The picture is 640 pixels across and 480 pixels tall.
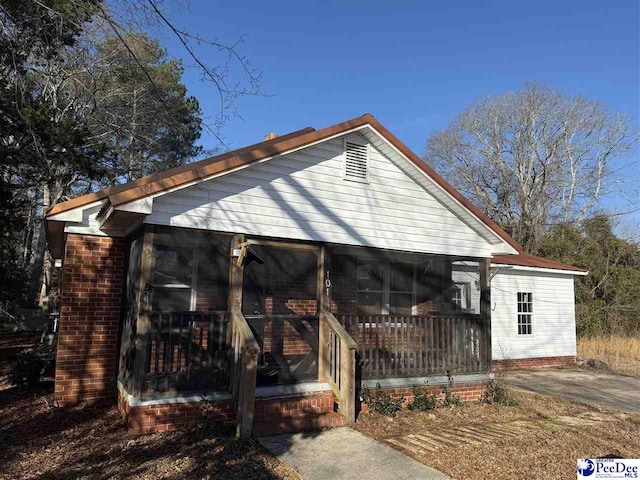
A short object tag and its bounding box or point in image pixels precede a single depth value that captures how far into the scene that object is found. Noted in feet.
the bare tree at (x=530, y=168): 97.35
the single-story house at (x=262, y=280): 19.40
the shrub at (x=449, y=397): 26.00
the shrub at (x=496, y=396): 26.91
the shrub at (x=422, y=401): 24.71
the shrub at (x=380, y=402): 23.25
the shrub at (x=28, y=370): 26.27
